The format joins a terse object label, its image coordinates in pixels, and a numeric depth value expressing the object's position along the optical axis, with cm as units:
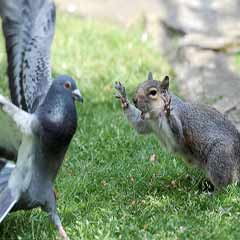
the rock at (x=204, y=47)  1747
